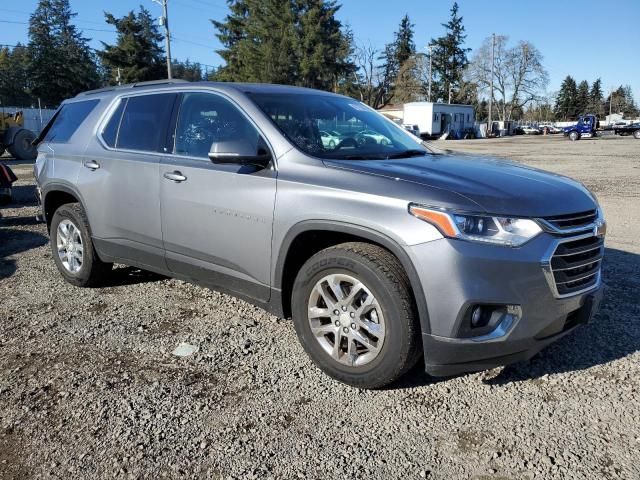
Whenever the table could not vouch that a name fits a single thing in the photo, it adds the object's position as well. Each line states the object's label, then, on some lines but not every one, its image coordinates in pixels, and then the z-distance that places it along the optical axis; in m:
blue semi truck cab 49.94
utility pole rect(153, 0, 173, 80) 39.14
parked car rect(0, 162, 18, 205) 9.40
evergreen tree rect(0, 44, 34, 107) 70.81
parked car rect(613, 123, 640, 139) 52.12
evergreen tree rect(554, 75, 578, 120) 118.12
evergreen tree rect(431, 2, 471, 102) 92.06
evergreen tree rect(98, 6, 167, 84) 63.50
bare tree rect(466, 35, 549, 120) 87.44
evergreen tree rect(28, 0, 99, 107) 69.19
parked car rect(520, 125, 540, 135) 79.04
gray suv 2.78
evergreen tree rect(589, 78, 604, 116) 121.31
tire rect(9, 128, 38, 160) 19.61
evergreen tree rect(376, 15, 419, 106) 85.44
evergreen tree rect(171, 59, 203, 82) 80.62
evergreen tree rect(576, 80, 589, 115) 118.12
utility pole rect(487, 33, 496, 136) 68.38
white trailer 56.06
